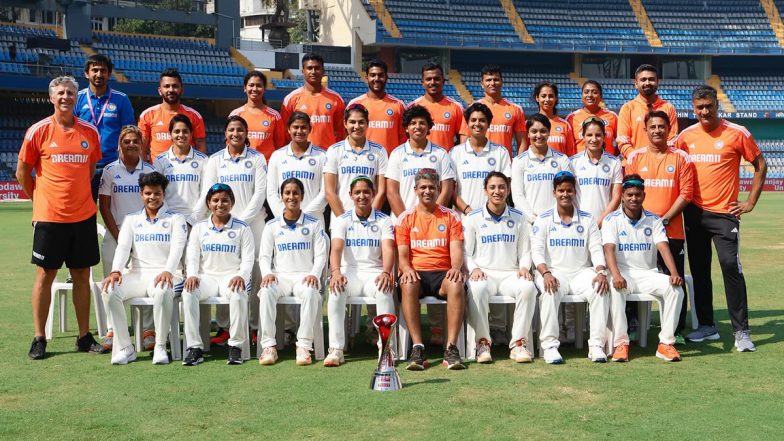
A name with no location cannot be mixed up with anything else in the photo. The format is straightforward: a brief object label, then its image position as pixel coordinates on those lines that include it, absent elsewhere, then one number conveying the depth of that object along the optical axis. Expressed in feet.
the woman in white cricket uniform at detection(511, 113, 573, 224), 24.91
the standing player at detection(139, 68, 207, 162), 26.61
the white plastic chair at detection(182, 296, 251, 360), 22.12
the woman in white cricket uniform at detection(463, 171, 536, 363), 21.99
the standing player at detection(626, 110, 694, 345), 24.20
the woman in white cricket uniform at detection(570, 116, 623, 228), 24.89
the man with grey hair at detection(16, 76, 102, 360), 22.61
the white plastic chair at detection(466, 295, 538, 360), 22.11
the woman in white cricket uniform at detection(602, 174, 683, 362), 22.27
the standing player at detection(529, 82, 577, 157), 27.40
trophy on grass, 18.61
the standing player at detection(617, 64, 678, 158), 26.50
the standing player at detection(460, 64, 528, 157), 27.81
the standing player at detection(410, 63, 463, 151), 27.91
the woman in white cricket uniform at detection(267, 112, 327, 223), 25.04
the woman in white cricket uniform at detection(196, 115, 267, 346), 24.76
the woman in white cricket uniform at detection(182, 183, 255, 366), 21.98
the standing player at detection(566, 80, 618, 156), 27.68
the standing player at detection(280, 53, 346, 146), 28.30
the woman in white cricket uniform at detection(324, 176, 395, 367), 22.44
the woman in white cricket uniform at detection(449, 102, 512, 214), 25.17
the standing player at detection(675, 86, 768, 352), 23.88
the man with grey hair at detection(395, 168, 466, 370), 21.63
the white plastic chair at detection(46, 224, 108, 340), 24.40
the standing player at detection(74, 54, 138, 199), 26.04
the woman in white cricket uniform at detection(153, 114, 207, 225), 24.91
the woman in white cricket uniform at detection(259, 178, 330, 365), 22.80
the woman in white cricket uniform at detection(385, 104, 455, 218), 24.64
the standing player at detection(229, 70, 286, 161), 27.14
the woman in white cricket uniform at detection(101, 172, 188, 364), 21.97
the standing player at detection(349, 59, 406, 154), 28.07
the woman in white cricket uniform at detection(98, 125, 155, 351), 24.56
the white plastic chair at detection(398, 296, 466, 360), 22.04
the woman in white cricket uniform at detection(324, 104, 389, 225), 24.93
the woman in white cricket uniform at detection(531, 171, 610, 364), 22.18
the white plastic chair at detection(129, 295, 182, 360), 22.27
